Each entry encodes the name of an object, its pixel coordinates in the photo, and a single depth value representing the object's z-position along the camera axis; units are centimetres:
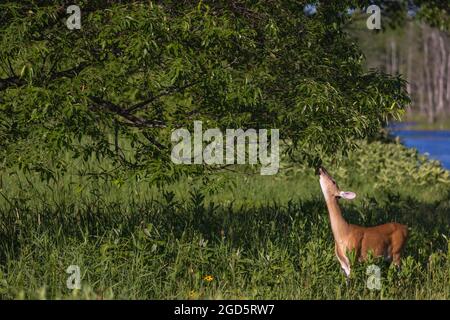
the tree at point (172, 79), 1761
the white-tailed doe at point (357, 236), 1908
